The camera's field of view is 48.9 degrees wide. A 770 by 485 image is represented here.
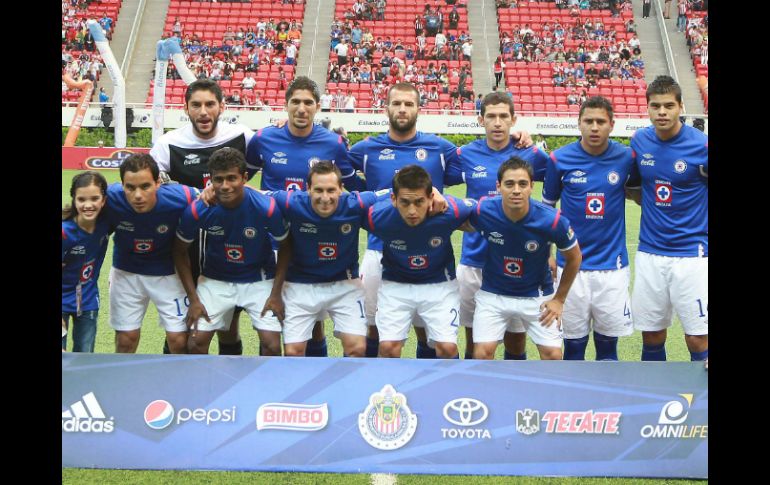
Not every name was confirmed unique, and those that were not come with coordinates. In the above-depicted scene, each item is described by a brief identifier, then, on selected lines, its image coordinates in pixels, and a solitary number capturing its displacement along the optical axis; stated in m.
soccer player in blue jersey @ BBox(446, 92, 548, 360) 6.07
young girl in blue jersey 5.36
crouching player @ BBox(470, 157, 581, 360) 5.40
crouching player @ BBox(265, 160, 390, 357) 5.55
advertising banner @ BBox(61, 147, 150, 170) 19.67
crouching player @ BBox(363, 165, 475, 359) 5.50
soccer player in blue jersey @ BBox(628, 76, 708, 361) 5.73
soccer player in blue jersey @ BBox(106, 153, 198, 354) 5.48
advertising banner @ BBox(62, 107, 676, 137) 25.45
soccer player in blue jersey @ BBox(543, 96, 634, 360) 5.84
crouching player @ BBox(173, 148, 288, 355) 5.51
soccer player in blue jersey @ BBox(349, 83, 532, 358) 6.16
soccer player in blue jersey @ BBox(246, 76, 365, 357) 6.14
